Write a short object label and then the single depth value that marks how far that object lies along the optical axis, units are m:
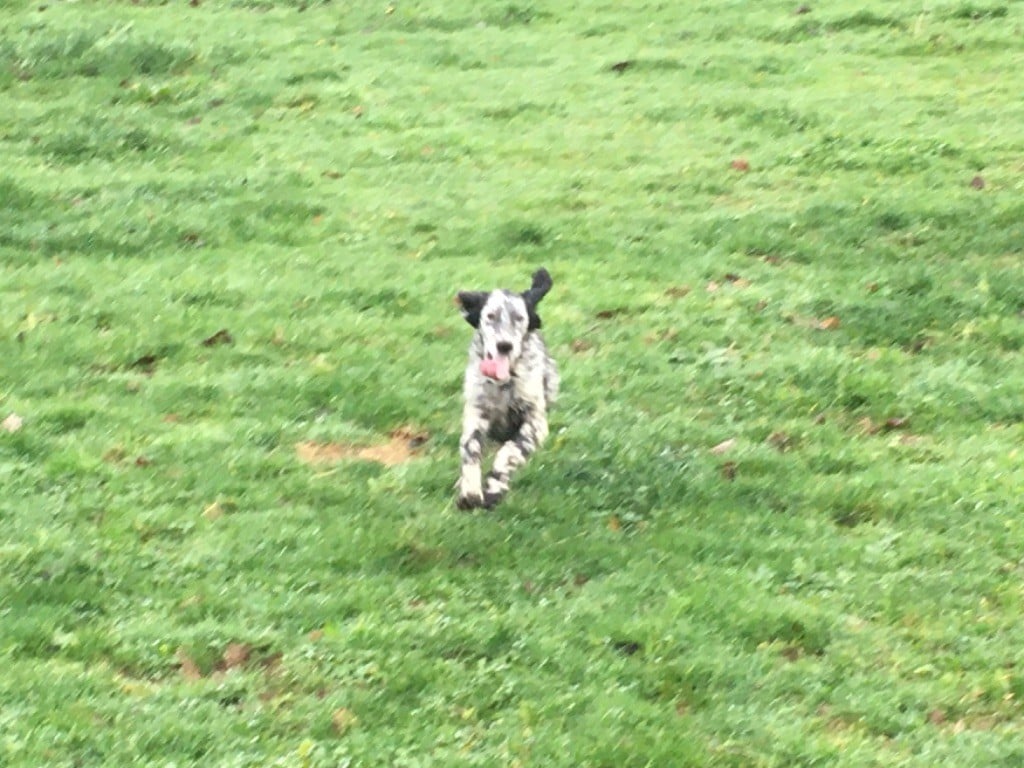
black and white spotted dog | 7.81
